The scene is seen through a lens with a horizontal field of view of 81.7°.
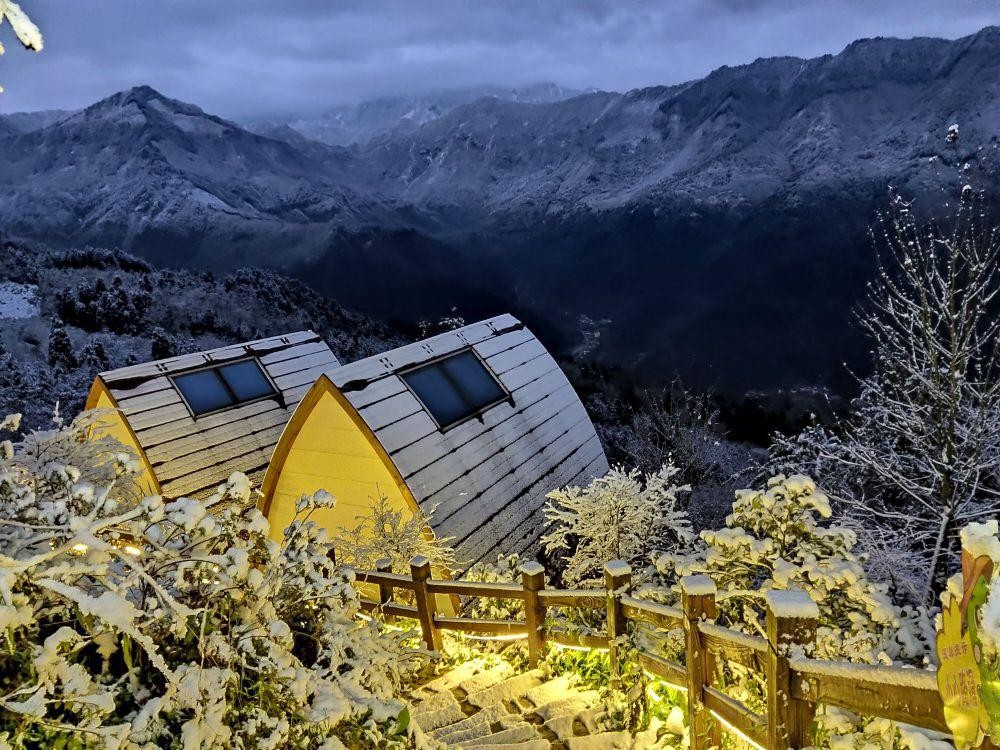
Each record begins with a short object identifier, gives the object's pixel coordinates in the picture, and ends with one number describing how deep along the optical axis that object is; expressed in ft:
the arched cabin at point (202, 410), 34.37
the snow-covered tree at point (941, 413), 27.32
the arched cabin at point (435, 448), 27.81
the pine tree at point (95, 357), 74.33
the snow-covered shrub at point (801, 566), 15.20
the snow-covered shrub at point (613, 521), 26.71
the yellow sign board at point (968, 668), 5.64
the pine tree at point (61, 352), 72.84
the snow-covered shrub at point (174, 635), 7.64
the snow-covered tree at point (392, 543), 24.57
